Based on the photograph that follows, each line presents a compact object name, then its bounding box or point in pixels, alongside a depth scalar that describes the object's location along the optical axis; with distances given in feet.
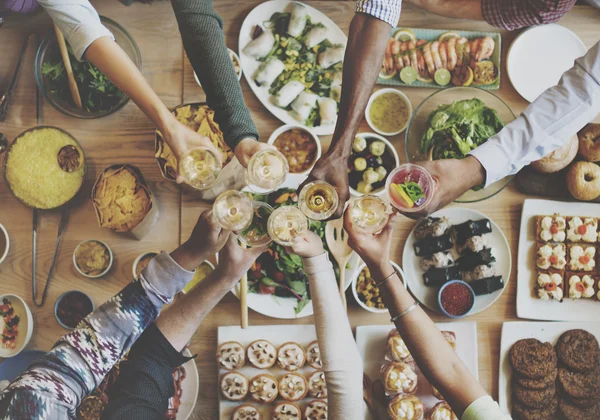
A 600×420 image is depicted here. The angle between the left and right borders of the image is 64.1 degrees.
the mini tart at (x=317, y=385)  7.32
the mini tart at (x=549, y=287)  7.55
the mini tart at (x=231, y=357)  7.23
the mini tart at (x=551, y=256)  7.59
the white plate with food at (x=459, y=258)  7.41
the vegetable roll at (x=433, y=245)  7.39
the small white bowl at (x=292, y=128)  7.20
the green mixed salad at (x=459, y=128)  7.09
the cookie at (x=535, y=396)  7.39
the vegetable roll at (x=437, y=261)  7.41
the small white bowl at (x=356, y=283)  7.27
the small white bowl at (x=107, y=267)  7.20
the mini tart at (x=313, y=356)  7.34
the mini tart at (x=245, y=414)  7.20
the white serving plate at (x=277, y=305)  7.18
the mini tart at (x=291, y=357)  7.29
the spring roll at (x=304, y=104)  7.34
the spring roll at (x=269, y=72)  7.34
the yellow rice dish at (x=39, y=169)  6.93
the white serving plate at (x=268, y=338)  7.38
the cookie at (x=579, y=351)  7.48
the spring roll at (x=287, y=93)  7.33
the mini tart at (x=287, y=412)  7.21
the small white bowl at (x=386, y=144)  7.31
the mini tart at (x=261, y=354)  7.29
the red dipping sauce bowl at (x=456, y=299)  7.34
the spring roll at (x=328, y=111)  7.30
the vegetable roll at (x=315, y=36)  7.43
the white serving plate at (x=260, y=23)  7.40
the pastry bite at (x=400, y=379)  7.06
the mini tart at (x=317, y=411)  7.23
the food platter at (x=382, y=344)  7.48
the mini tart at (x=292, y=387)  7.27
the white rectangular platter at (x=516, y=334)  7.59
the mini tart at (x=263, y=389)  7.23
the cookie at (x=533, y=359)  7.43
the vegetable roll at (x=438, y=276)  7.42
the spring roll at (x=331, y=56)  7.35
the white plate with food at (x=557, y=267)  7.59
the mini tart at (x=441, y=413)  7.12
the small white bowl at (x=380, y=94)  7.48
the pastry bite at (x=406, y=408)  6.98
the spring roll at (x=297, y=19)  7.33
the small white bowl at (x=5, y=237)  7.26
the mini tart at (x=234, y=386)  7.22
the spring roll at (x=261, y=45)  7.34
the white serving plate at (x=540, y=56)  7.71
